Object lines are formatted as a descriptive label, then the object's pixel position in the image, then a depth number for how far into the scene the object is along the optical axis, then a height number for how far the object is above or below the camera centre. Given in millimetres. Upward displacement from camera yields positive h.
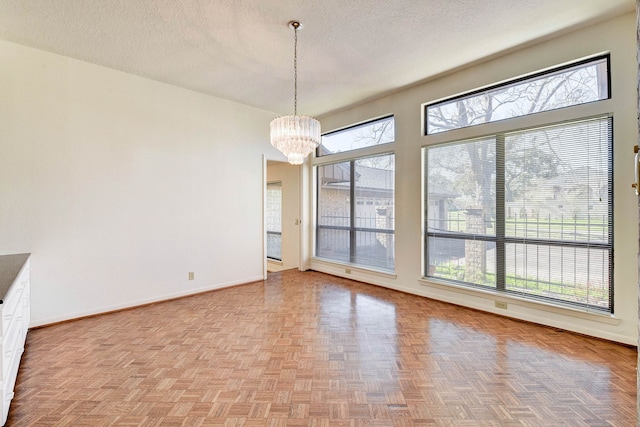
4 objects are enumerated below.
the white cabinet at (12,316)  1704 -762
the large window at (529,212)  2885 +36
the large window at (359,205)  4855 +177
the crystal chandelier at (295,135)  2967 +840
